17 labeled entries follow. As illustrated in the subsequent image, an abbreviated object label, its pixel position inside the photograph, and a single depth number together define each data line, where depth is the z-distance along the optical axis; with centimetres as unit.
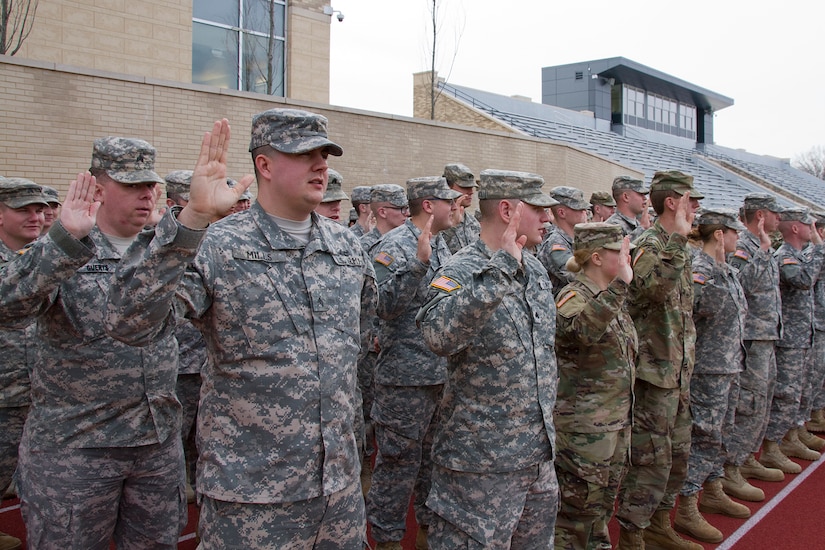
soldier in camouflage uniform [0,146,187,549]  291
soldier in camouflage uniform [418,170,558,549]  299
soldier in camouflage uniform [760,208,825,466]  675
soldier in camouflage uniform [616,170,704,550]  432
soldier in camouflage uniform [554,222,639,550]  375
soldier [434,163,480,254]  615
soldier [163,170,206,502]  464
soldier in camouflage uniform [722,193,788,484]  581
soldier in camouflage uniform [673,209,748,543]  505
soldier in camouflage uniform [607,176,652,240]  689
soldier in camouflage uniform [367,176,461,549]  425
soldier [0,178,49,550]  438
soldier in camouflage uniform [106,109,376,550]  237
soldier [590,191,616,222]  823
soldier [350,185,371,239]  846
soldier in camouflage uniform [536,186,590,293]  621
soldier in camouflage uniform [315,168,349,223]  548
